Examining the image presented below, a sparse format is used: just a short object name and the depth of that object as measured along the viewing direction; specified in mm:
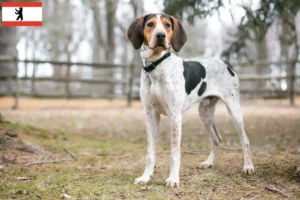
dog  4180
